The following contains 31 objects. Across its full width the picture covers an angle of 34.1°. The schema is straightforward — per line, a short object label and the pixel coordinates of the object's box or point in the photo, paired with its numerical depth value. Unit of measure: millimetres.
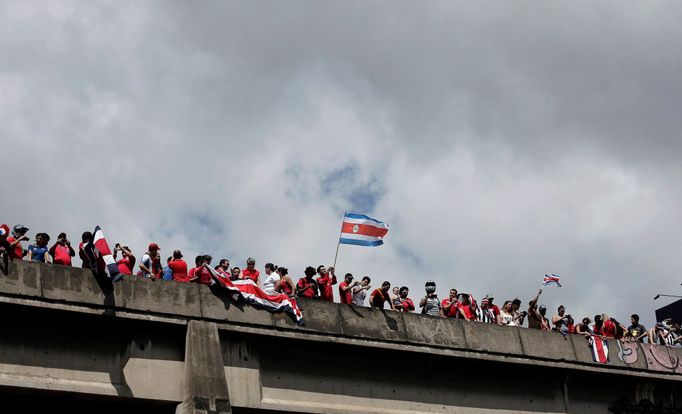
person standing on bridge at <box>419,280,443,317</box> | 27453
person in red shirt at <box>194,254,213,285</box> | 24422
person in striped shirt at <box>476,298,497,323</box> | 28781
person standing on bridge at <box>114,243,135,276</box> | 23828
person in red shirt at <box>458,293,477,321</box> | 28281
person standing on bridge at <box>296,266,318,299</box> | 25688
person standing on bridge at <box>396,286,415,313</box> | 27781
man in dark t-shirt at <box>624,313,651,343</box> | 30312
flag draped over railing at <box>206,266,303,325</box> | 24016
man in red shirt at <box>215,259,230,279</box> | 24484
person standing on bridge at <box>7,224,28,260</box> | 22047
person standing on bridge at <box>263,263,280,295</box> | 25062
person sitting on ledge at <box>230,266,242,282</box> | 24938
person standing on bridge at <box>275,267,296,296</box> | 25234
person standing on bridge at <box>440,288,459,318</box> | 28047
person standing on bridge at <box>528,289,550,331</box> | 29078
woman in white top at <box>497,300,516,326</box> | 29062
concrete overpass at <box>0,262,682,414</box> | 21875
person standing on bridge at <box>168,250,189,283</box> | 24484
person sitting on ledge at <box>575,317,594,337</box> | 29470
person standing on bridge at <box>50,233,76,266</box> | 23062
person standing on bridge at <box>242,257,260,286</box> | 24981
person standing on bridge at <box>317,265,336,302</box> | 26391
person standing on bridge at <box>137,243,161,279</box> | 24281
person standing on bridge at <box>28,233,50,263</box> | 22891
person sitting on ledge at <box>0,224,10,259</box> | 21547
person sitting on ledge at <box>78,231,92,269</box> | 22720
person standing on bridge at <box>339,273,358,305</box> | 26406
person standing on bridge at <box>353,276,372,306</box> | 26547
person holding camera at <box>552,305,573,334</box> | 29031
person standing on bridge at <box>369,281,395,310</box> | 26578
